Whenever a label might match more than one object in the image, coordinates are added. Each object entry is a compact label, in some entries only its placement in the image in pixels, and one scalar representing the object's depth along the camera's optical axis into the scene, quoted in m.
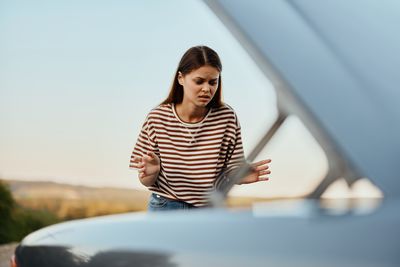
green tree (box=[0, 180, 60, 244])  10.34
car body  1.30
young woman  2.74
